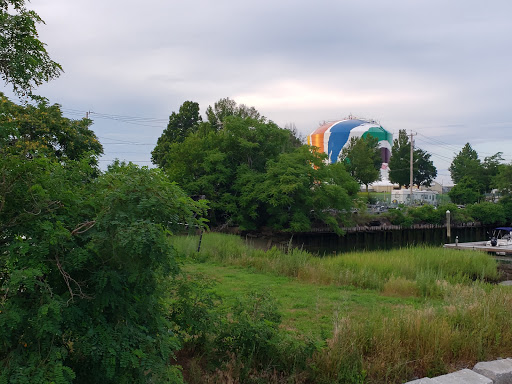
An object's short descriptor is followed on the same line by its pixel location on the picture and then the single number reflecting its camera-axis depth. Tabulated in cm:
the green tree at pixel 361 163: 5122
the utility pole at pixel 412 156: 5288
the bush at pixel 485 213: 4688
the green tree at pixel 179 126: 4600
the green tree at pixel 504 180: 4919
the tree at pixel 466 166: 5756
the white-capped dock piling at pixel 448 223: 3648
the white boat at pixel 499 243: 2630
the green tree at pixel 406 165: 5816
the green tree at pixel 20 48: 506
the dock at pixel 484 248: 2472
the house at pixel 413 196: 5207
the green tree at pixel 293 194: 2841
